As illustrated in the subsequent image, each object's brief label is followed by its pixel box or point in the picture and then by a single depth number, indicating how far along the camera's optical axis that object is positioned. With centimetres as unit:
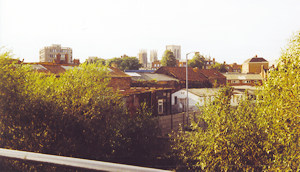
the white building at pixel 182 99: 3975
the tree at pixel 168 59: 10594
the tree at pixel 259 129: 955
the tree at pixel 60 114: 1388
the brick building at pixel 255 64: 10608
